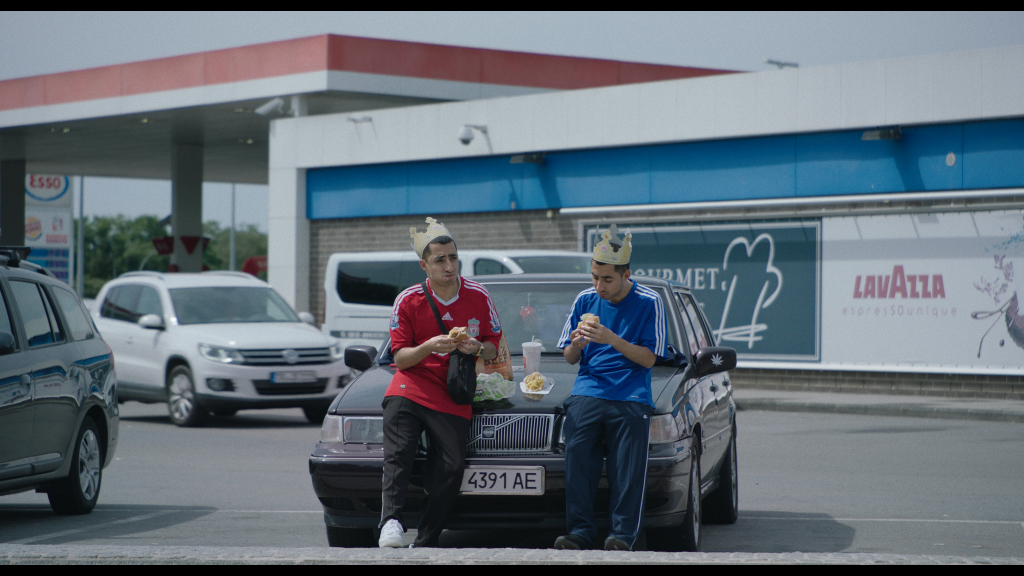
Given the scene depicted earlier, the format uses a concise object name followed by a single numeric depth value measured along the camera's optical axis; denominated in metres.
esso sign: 47.75
